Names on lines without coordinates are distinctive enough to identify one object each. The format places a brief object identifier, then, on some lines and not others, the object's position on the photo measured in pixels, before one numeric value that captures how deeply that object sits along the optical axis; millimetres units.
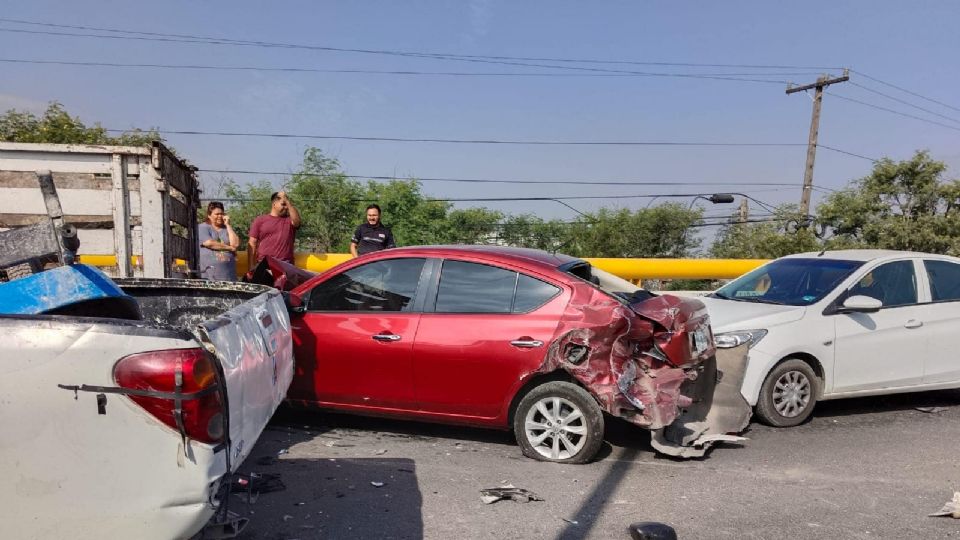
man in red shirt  7926
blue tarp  2449
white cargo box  5941
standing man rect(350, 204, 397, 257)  8633
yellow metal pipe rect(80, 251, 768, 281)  8766
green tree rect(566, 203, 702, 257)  23750
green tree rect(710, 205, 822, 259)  17266
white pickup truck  2127
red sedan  4520
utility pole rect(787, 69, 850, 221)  25406
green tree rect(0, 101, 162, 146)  18319
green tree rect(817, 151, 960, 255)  18344
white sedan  5742
